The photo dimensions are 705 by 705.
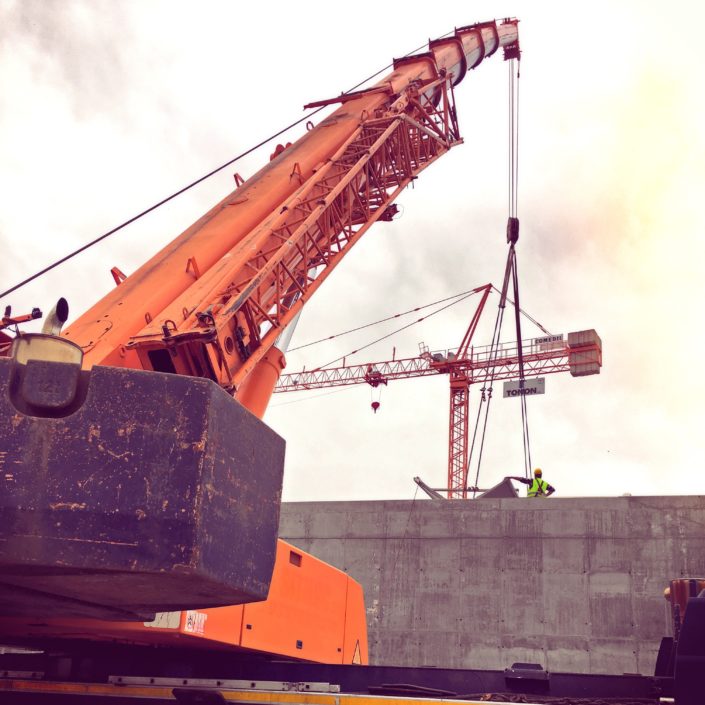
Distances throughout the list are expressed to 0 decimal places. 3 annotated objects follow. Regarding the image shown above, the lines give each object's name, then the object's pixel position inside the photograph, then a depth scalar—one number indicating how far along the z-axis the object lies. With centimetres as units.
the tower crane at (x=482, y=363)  5081
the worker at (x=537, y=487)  2002
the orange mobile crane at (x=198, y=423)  345
